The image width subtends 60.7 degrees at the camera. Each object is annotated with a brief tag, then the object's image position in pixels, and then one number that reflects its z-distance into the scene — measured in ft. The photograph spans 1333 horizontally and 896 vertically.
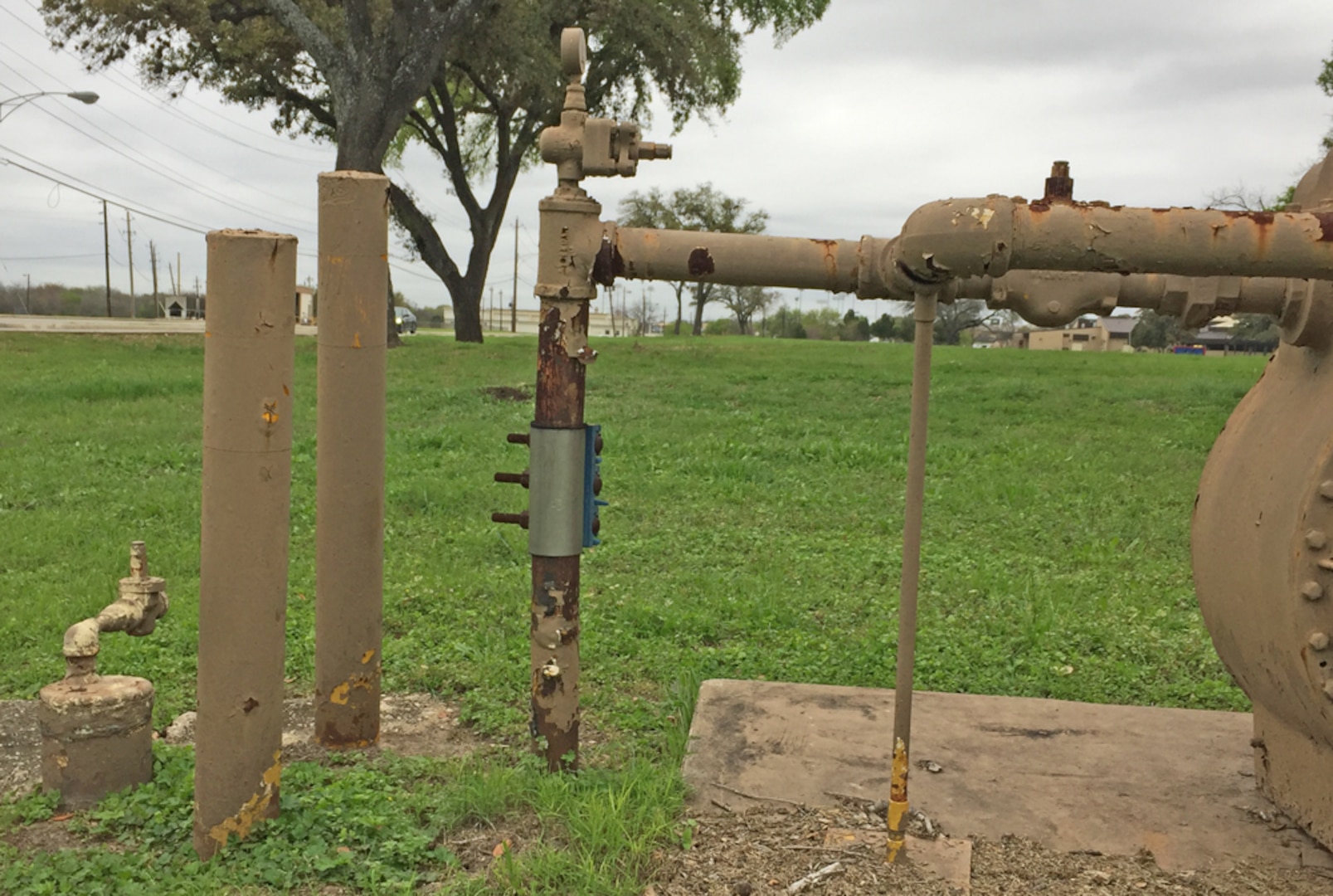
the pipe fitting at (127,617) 10.36
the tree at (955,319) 173.88
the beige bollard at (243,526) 8.96
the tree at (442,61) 56.44
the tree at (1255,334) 113.85
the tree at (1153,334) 161.07
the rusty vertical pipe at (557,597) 9.89
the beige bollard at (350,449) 11.12
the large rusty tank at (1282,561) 8.36
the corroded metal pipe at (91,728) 10.18
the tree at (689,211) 144.87
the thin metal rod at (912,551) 8.30
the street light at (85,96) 65.46
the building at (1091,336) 182.09
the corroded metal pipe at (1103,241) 8.23
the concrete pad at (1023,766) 9.84
